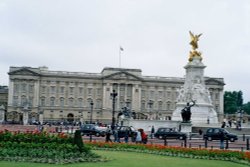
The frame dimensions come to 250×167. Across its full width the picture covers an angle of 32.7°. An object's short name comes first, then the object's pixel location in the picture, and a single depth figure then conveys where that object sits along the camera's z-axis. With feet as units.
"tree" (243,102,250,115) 509.43
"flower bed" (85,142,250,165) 65.51
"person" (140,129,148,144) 95.20
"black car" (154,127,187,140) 127.34
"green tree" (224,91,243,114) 473.10
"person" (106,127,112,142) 99.91
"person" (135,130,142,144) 95.93
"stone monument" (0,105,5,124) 288.59
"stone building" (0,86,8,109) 409.45
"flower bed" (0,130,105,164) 54.54
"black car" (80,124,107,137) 139.33
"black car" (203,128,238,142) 123.24
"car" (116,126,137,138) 118.19
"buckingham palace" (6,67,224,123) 379.55
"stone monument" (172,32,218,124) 178.19
